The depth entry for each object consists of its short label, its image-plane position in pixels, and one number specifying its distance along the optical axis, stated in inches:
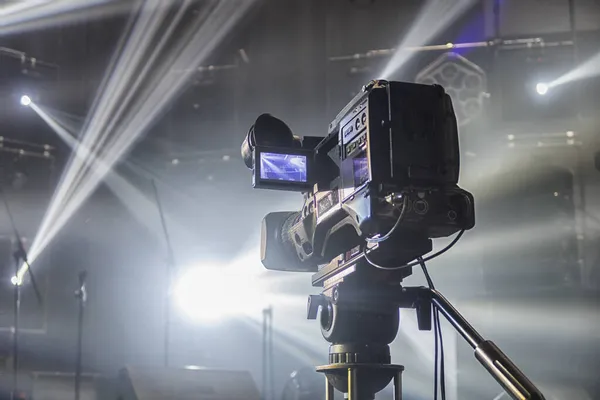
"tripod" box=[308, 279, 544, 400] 49.8
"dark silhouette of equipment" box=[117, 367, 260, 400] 132.1
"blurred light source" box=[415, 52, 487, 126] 179.6
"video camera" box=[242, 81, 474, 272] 42.1
